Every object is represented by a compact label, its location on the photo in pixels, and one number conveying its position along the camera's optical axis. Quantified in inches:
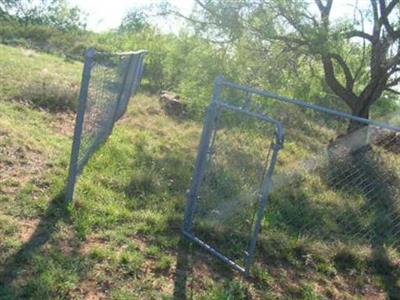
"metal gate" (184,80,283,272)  186.9
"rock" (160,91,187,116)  461.1
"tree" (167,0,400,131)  358.6
